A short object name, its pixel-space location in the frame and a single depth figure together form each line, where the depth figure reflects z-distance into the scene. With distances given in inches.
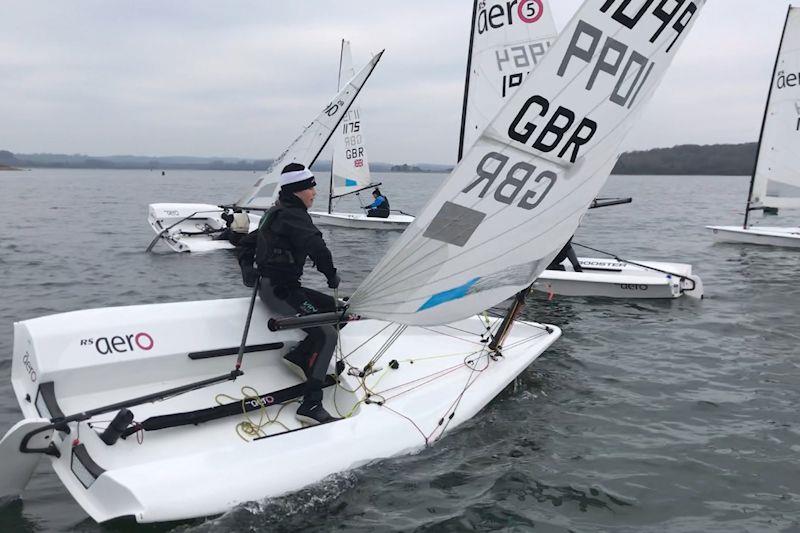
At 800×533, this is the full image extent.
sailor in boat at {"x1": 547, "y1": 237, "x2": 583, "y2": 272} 432.6
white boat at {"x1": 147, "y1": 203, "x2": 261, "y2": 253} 601.0
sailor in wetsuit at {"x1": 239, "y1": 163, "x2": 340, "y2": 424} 176.4
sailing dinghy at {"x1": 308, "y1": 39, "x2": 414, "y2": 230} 840.3
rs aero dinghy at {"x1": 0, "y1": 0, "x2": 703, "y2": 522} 153.2
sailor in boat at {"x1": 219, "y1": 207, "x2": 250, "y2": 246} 561.3
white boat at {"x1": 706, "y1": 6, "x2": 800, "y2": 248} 596.7
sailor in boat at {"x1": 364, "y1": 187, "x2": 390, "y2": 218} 791.7
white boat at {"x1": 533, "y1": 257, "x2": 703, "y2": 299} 402.9
